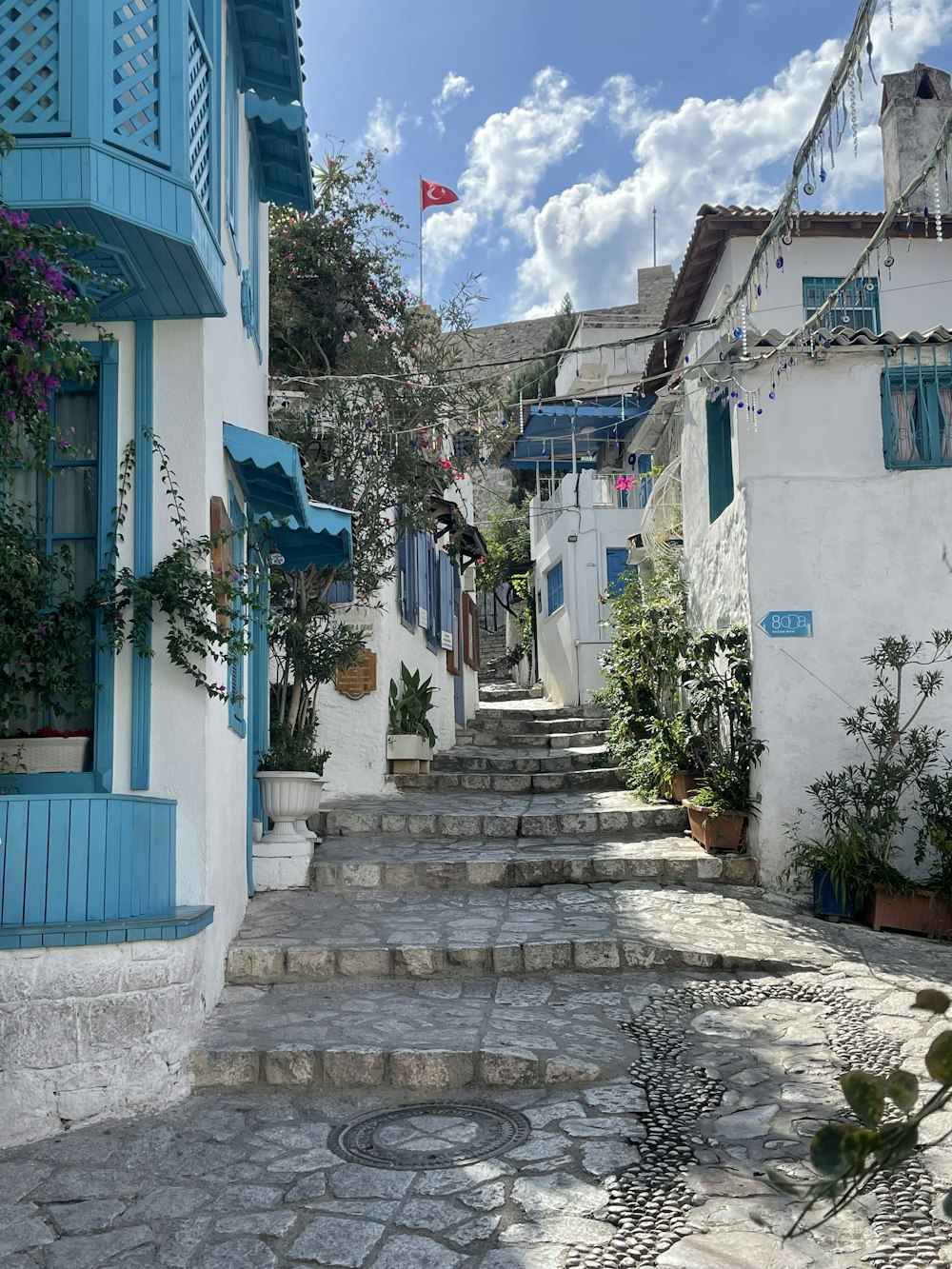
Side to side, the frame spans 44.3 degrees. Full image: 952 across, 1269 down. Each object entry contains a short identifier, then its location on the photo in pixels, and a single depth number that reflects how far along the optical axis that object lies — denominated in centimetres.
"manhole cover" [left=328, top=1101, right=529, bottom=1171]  446
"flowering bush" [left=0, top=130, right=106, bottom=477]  458
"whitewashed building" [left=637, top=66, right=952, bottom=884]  841
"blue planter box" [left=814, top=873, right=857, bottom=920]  770
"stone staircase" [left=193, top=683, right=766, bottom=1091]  528
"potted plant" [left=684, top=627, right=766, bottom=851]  870
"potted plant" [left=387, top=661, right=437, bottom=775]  1163
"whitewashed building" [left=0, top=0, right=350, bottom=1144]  489
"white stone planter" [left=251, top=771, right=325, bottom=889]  824
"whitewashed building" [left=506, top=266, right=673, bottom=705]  1939
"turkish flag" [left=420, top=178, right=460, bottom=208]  1465
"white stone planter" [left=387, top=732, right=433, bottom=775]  1162
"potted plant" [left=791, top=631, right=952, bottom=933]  748
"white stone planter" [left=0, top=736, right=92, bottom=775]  561
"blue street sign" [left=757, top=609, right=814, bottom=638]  849
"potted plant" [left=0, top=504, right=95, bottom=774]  534
